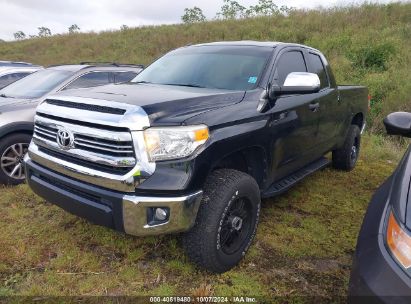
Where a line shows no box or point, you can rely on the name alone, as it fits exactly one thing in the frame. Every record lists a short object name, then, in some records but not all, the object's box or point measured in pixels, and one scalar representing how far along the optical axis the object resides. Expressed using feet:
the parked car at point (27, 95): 14.35
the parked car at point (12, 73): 27.61
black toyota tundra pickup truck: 7.82
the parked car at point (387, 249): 5.23
